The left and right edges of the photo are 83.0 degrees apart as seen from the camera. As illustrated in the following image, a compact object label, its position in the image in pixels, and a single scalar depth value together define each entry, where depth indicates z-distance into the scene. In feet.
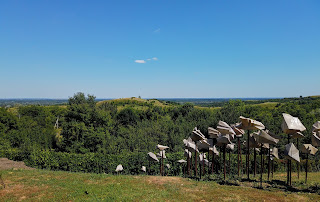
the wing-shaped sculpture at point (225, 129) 31.08
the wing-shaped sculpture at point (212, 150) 37.41
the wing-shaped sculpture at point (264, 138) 28.19
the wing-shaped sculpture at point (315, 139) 30.04
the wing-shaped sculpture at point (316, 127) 31.18
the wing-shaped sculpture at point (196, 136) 34.04
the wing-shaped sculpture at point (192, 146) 37.31
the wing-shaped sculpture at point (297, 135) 28.58
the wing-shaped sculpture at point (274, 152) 37.53
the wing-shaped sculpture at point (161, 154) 42.42
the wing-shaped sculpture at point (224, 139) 31.67
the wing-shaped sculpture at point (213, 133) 34.99
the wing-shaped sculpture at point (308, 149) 31.65
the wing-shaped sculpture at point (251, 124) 29.48
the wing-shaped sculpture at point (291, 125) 26.61
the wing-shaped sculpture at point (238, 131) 34.54
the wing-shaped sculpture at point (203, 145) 36.15
